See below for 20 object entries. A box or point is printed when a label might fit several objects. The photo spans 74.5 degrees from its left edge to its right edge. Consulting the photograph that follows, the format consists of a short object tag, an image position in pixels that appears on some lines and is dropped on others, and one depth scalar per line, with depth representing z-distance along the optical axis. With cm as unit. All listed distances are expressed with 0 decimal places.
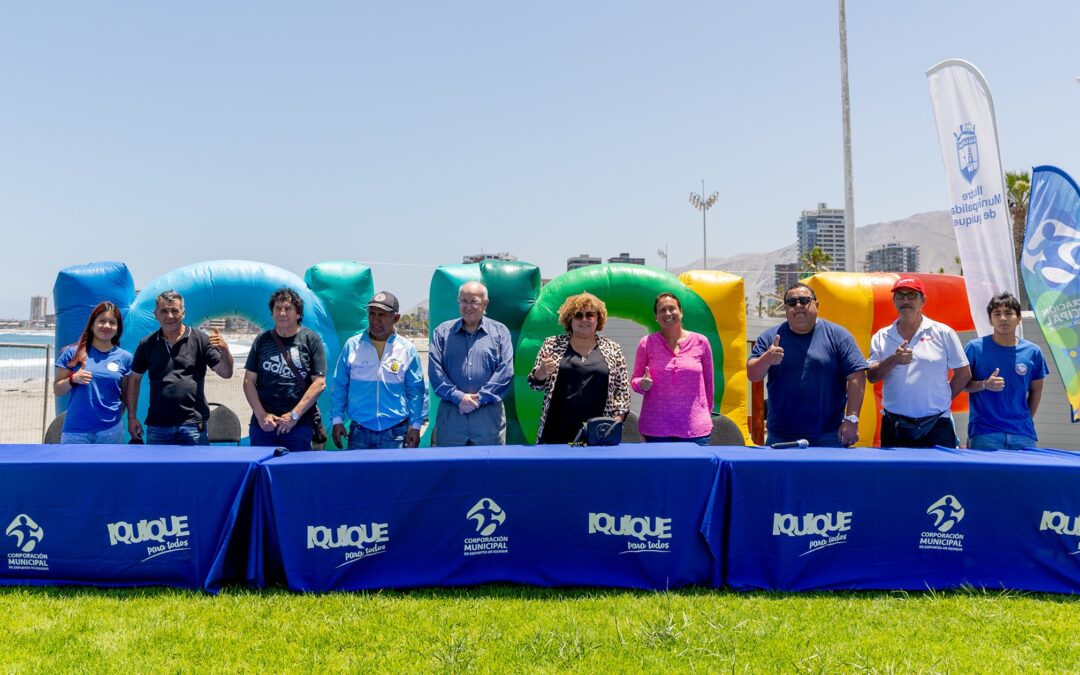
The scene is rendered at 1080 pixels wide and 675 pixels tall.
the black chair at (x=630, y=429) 542
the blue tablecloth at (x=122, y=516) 331
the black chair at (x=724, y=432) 528
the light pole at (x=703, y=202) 3806
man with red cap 413
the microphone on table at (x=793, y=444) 363
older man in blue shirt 431
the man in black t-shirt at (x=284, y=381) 415
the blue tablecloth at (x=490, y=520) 334
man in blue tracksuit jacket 429
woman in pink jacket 412
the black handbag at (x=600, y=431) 363
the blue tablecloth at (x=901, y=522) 335
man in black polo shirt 413
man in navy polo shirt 400
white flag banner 630
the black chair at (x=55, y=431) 511
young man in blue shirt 427
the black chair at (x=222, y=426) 581
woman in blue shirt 428
